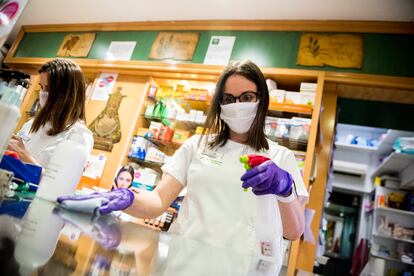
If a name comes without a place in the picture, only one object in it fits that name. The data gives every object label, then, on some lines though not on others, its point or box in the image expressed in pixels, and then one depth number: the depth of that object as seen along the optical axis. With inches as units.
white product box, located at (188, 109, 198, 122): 121.1
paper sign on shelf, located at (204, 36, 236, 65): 130.0
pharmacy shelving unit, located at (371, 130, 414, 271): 198.6
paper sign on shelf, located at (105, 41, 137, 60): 152.4
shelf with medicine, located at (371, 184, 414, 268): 199.2
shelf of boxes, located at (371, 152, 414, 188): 192.8
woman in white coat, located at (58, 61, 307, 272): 40.8
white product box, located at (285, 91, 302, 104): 107.3
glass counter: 17.8
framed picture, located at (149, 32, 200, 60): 140.9
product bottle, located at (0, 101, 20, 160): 22.6
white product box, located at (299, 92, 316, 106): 104.6
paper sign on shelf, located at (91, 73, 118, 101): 144.3
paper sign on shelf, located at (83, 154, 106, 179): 127.0
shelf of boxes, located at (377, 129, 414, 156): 207.6
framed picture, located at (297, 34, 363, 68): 114.0
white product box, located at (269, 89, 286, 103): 107.9
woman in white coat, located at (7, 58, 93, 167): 68.8
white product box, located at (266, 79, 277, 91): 113.2
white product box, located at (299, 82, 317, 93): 107.7
